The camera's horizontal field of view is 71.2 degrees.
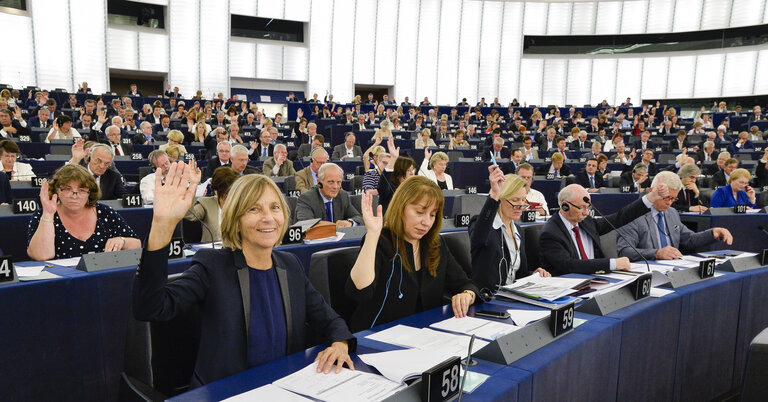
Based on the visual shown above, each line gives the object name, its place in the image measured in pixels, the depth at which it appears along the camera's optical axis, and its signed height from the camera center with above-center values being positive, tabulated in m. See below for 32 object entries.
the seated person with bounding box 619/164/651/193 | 7.02 -0.41
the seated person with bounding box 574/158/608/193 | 7.65 -0.42
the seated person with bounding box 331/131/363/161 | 9.70 -0.17
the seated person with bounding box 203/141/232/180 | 6.02 -0.26
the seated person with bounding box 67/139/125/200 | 4.65 -0.35
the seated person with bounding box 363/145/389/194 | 5.65 -0.35
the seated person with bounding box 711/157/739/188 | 7.17 -0.29
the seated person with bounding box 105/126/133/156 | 7.32 -0.12
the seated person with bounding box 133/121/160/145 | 8.73 -0.05
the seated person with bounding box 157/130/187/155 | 7.20 -0.04
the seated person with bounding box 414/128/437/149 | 10.38 +0.01
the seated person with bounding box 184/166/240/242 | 3.68 -0.53
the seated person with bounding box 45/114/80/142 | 8.00 +0.00
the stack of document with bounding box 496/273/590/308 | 2.10 -0.59
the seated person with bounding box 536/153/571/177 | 8.08 -0.33
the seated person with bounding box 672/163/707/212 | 5.32 -0.39
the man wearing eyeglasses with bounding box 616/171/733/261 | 3.40 -0.56
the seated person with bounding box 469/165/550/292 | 2.51 -0.48
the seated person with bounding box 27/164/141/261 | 2.73 -0.49
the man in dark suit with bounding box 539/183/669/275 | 2.83 -0.51
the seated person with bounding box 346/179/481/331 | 2.08 -0.47
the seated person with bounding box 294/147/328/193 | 5.68 -0.39
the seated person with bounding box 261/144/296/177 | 6.78 -0.36
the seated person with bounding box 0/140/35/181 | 5.28 -0.31
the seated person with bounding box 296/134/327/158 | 9.00 -0.15
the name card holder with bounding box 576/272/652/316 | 1.98 -0.57
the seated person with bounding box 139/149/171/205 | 5.27 -0.46
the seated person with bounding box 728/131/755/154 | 12.55 +0.22
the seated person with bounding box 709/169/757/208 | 5.59 -0.42
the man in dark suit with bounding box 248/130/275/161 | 8.99 -0.15
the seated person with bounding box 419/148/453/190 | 6.39 -0.34
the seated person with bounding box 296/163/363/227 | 4.33 -0.51
